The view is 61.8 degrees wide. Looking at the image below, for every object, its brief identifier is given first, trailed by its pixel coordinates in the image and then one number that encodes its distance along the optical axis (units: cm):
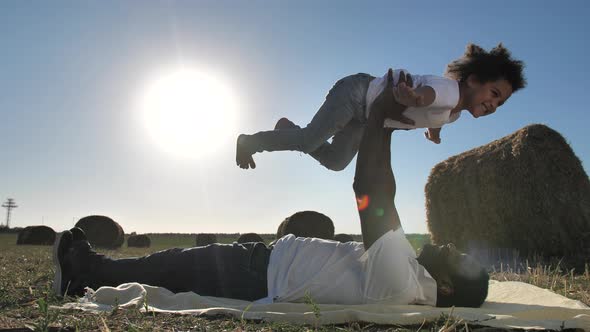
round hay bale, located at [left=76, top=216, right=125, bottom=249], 2192
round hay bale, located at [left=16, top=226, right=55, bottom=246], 2420
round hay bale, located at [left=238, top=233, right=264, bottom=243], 2401
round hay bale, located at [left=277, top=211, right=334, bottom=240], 1588
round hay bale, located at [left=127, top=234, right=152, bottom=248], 2852
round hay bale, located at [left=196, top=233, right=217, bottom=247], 3070
